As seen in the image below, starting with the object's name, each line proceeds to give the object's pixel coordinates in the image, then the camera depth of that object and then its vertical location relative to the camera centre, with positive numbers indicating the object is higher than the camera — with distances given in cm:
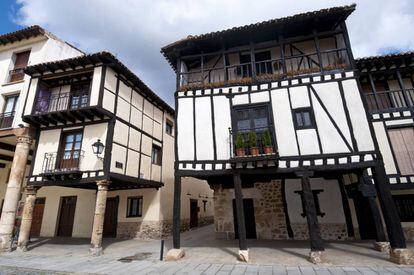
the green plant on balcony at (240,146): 773 +202
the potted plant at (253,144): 758 +205
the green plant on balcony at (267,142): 750 +208
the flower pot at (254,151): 756 +178
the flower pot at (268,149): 748 +181
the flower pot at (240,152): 770 +181
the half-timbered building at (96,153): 1022 +286
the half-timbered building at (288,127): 751 +276
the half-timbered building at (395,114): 870 +345
